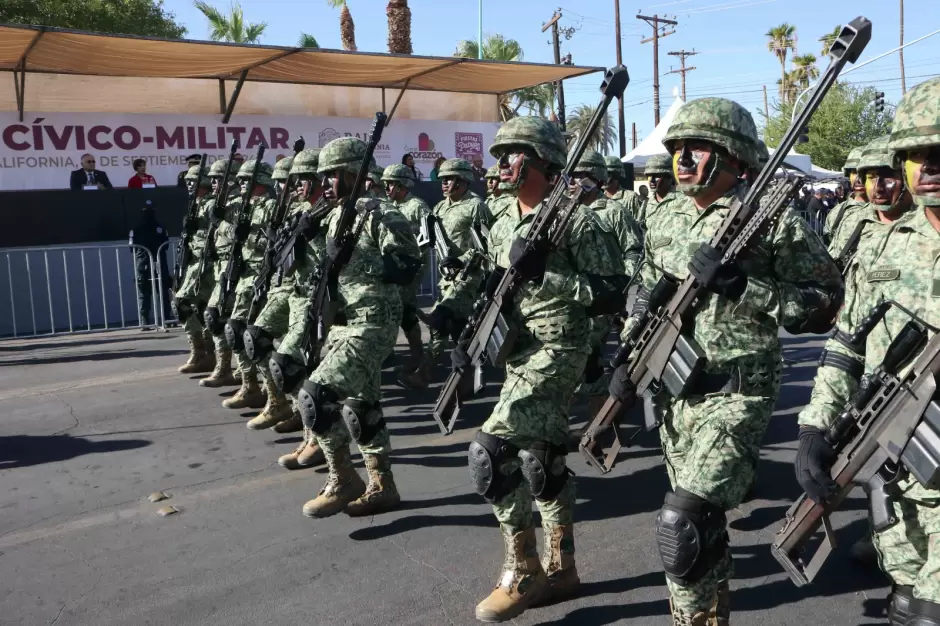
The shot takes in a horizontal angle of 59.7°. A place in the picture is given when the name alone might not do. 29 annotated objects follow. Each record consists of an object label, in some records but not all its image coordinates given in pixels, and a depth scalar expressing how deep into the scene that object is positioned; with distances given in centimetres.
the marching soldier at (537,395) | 375
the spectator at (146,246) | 1195
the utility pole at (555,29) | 3195
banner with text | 1462
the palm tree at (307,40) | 2798
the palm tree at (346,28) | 2884
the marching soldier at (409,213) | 861
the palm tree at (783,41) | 5491
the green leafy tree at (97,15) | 2402
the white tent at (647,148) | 2234
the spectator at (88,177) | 1402
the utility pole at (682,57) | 5216
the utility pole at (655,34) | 4053
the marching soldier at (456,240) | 730
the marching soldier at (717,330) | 294
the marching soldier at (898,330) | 242
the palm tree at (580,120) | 6101
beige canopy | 1259
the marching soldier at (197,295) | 868
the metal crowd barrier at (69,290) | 1173
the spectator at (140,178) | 1444
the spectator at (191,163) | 1070
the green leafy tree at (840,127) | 4003
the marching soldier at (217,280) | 797
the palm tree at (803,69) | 5190
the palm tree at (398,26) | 2484
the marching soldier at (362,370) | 490
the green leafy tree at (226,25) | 2886
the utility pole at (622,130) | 2796
